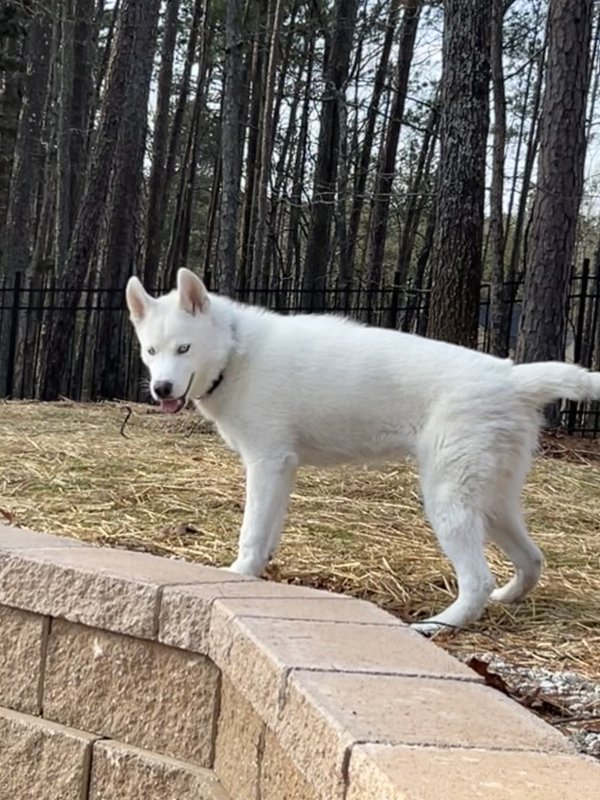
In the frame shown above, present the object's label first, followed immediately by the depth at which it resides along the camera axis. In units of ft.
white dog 10.32
